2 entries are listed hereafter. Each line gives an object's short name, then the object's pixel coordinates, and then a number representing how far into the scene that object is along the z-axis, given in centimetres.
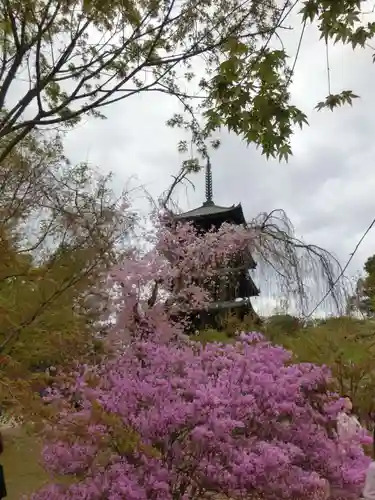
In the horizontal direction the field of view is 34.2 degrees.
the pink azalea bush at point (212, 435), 377
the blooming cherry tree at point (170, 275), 769
